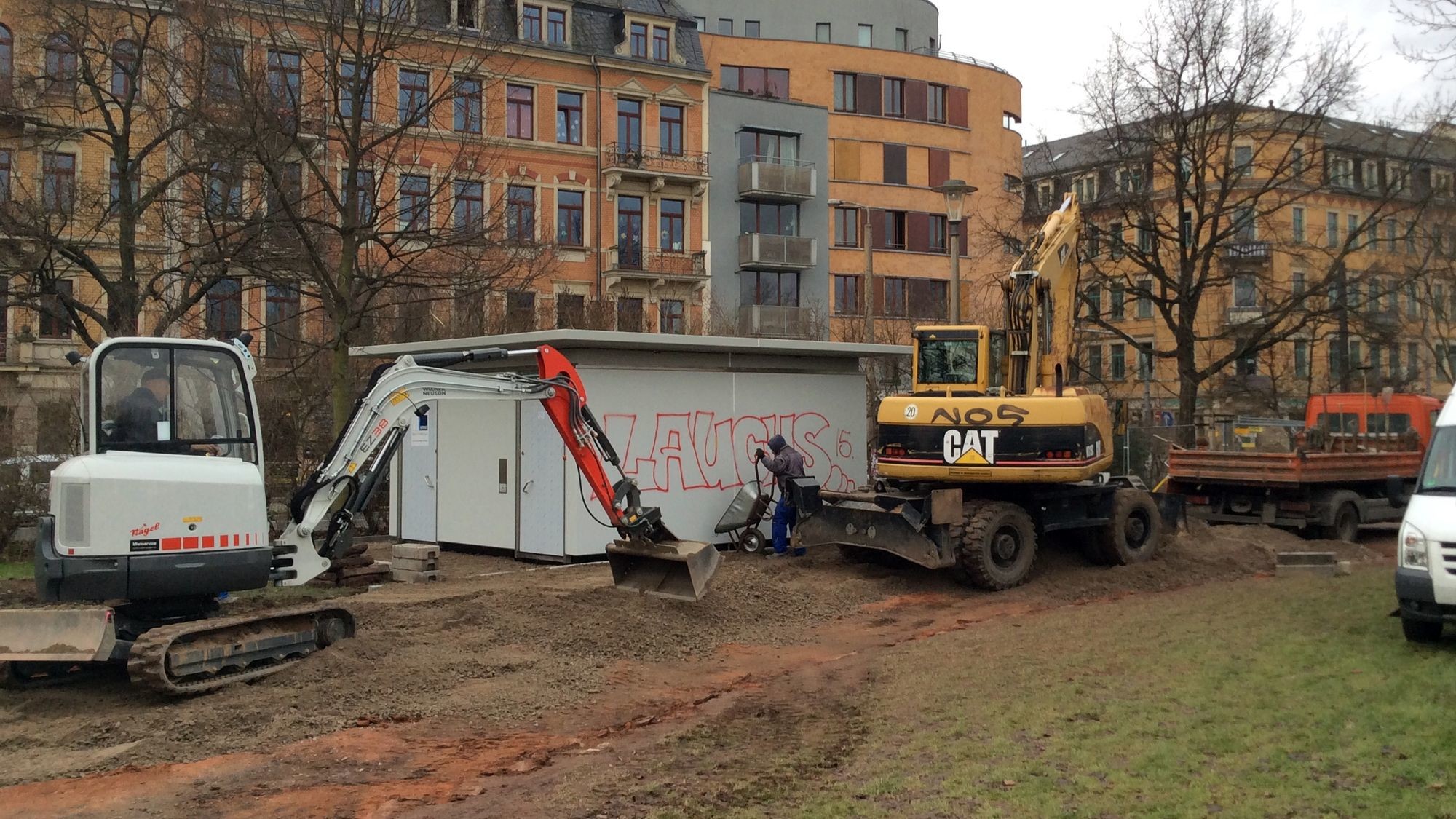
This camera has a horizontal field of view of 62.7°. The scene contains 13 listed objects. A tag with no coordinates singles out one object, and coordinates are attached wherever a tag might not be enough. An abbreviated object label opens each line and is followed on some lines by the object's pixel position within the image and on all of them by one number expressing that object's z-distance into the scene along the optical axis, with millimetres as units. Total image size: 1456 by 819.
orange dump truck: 19734
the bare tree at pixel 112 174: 19625
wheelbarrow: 17547
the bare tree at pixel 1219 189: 26062
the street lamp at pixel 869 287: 25734
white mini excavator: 8750
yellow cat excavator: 14680
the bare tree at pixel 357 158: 18875
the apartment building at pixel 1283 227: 26375
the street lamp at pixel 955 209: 20553
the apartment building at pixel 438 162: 19734
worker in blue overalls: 16797
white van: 9297
